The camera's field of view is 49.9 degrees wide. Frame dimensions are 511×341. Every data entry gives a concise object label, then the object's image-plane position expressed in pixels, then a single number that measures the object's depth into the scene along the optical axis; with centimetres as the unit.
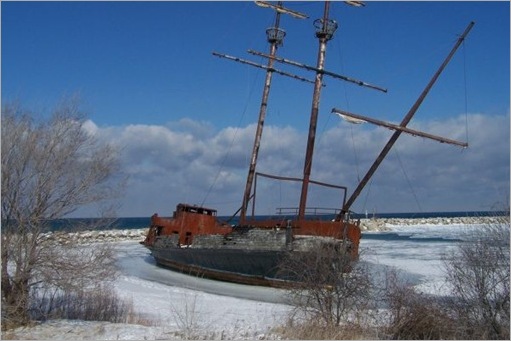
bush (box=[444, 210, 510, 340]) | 1033
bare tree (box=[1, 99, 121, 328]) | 1054
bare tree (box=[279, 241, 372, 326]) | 1118
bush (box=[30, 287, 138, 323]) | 1147
